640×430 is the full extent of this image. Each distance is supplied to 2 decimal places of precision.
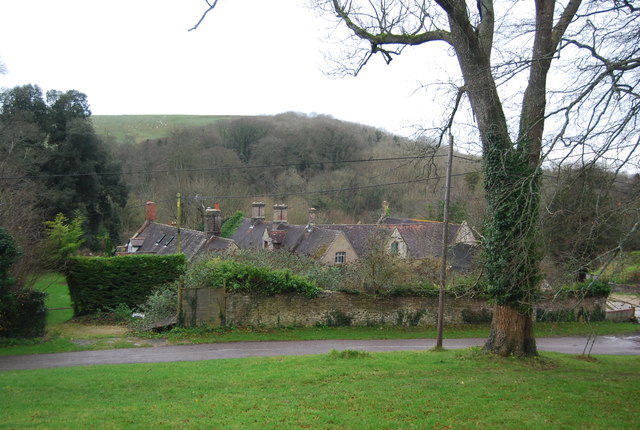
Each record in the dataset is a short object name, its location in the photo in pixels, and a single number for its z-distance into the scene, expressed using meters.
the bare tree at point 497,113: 11.21
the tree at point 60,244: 24.70
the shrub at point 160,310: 22.38
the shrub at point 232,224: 49.28
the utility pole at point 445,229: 16.22
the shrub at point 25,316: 19.16
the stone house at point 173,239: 38.69
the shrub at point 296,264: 25.47
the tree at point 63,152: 39.19
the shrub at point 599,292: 29.31
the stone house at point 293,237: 40.16
